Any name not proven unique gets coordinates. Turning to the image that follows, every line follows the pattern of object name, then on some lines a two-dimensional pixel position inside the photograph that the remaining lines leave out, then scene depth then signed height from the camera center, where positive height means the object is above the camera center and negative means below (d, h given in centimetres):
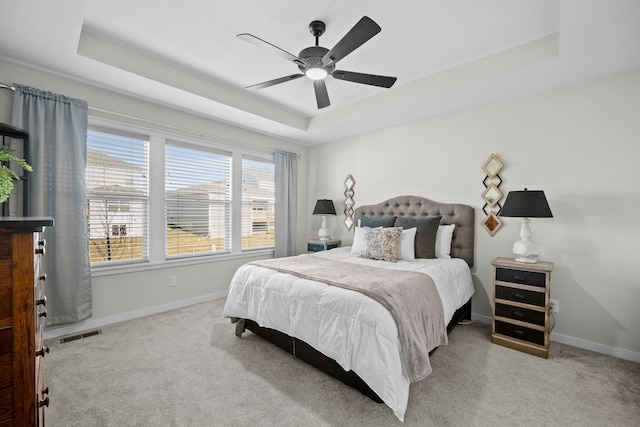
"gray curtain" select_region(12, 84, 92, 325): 258 +20
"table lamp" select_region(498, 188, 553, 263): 253 +2
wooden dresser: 86 -35
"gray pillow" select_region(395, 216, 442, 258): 324 -26
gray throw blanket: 177 -59
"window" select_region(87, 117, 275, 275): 311 +15
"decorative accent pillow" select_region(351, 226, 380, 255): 356 -36
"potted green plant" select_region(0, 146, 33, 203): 114 +13
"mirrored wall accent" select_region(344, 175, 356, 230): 466 +16
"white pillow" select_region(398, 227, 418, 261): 319 -38
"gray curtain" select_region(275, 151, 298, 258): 477 +14
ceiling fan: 182 +113
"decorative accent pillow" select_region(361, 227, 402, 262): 315 -36
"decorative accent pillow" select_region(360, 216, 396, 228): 371 -12
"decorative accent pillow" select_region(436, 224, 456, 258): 334 -33
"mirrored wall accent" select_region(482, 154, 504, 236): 319 +21
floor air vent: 268 -121
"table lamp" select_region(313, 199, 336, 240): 462 +3
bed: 172 -72
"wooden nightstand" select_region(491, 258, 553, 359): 248 -83
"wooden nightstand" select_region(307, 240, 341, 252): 454 -53
